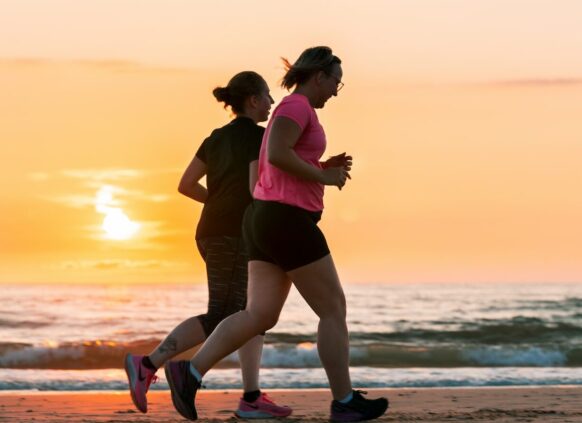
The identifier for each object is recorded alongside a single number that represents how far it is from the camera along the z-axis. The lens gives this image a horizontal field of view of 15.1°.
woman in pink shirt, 9.71
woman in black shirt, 11.04
